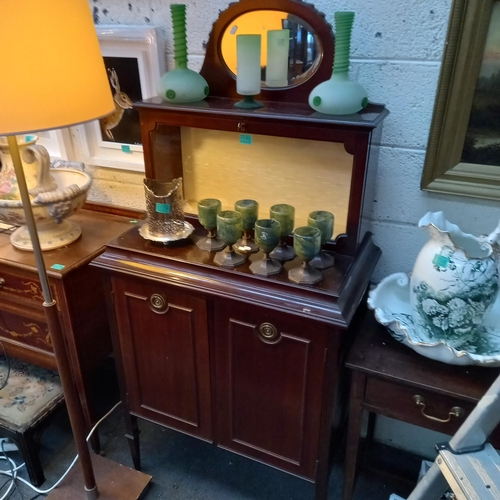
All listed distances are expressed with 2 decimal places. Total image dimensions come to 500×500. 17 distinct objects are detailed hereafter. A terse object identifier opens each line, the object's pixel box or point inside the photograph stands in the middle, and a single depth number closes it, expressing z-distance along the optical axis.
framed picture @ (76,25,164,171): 1.46
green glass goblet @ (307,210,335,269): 1.20
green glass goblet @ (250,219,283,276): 1.15
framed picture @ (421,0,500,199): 1.10
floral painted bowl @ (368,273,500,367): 1.07
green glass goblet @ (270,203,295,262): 1.23
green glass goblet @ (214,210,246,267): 1.20
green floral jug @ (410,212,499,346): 1.03
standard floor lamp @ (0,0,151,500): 0.82
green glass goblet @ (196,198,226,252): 1.28
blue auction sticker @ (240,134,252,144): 1.32
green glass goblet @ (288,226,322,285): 1.12
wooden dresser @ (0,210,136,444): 1.46
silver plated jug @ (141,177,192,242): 1.31
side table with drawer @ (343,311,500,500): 1.08
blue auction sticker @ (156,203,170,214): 1.31
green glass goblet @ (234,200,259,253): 1.28
